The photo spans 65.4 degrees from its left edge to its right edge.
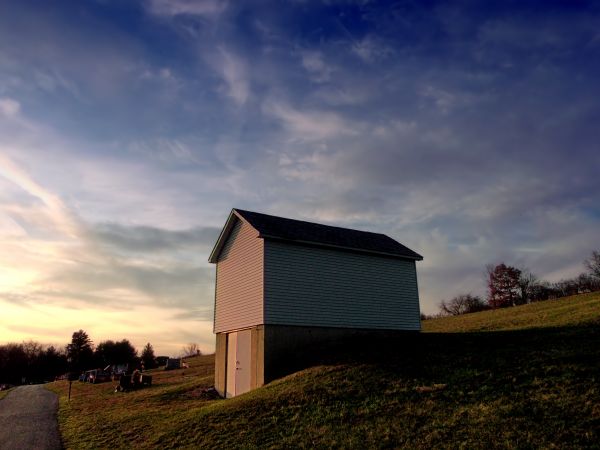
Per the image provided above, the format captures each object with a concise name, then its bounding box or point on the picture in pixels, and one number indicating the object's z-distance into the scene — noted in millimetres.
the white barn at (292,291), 23234
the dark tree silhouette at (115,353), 88319
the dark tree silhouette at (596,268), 66812
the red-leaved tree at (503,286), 74375
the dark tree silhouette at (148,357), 76562
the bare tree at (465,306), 78375
